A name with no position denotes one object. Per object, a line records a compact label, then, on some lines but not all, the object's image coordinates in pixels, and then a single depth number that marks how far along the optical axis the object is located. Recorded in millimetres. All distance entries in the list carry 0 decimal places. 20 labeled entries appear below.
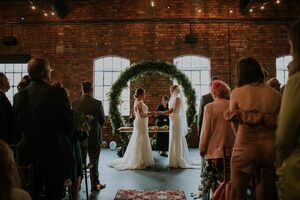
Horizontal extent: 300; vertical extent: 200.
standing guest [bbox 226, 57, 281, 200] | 2406
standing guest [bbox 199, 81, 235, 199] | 3592
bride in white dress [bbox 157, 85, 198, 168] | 7082
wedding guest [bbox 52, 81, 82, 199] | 3794
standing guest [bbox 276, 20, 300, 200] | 1352
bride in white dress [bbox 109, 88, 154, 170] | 7016
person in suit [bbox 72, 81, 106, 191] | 5020
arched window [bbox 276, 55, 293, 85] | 10398
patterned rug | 4723
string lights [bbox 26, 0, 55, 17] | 10320
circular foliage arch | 9023
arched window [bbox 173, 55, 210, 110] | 10484
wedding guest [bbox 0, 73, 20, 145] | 3041
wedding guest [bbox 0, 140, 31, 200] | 1497
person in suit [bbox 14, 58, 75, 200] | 2740
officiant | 8602
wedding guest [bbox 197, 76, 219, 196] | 5211
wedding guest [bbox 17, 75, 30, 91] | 4073
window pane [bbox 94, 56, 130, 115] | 10594
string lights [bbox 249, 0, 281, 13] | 9943
